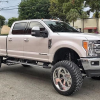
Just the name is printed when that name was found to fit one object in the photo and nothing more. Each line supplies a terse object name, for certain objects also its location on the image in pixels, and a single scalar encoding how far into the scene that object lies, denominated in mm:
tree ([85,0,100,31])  14352
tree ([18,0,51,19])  51719
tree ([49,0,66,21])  47781
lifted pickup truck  4230
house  40594
